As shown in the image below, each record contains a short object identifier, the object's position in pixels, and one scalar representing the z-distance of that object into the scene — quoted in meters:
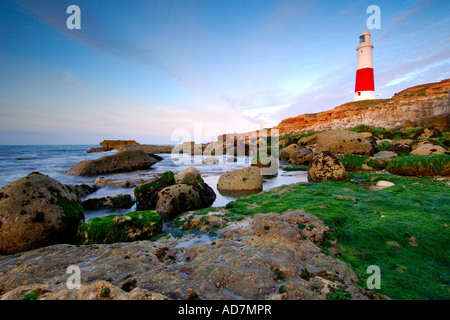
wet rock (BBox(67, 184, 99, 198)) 8.24
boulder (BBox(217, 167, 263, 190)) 8.94
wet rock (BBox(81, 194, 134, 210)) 6.56
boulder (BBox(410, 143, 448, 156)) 9.92
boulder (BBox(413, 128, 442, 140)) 16.92
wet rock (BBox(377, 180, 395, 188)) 7.29
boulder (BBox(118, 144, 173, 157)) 46.47
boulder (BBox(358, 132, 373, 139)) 20.38
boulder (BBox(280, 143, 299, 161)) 19.48
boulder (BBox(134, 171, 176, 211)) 6.22
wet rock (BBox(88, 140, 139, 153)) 51.88
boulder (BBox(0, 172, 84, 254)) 3.69
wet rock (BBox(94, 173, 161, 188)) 10.06
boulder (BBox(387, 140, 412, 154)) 13.15
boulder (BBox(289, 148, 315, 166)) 15.72
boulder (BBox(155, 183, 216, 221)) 5.77
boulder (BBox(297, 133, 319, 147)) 22.17
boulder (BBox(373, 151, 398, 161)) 12.09
